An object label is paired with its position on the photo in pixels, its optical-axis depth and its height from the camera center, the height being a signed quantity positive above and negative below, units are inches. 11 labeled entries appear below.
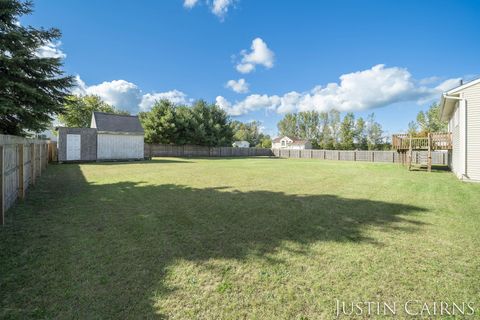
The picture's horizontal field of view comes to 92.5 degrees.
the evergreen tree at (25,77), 245.9 +88.5
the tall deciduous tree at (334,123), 2174.0 +312.6
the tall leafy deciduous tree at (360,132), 1863.9 +190.7
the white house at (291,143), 2190.0 +120.2
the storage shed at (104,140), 676.7 +44.2
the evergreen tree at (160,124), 1128.8 +148.6
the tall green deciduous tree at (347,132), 1751.0 +190.1
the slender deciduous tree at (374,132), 1919.3 +199.9
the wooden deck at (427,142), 527.3 +34.4
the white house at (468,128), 366.6 +46.6
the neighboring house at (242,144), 2603.3 +125.0
